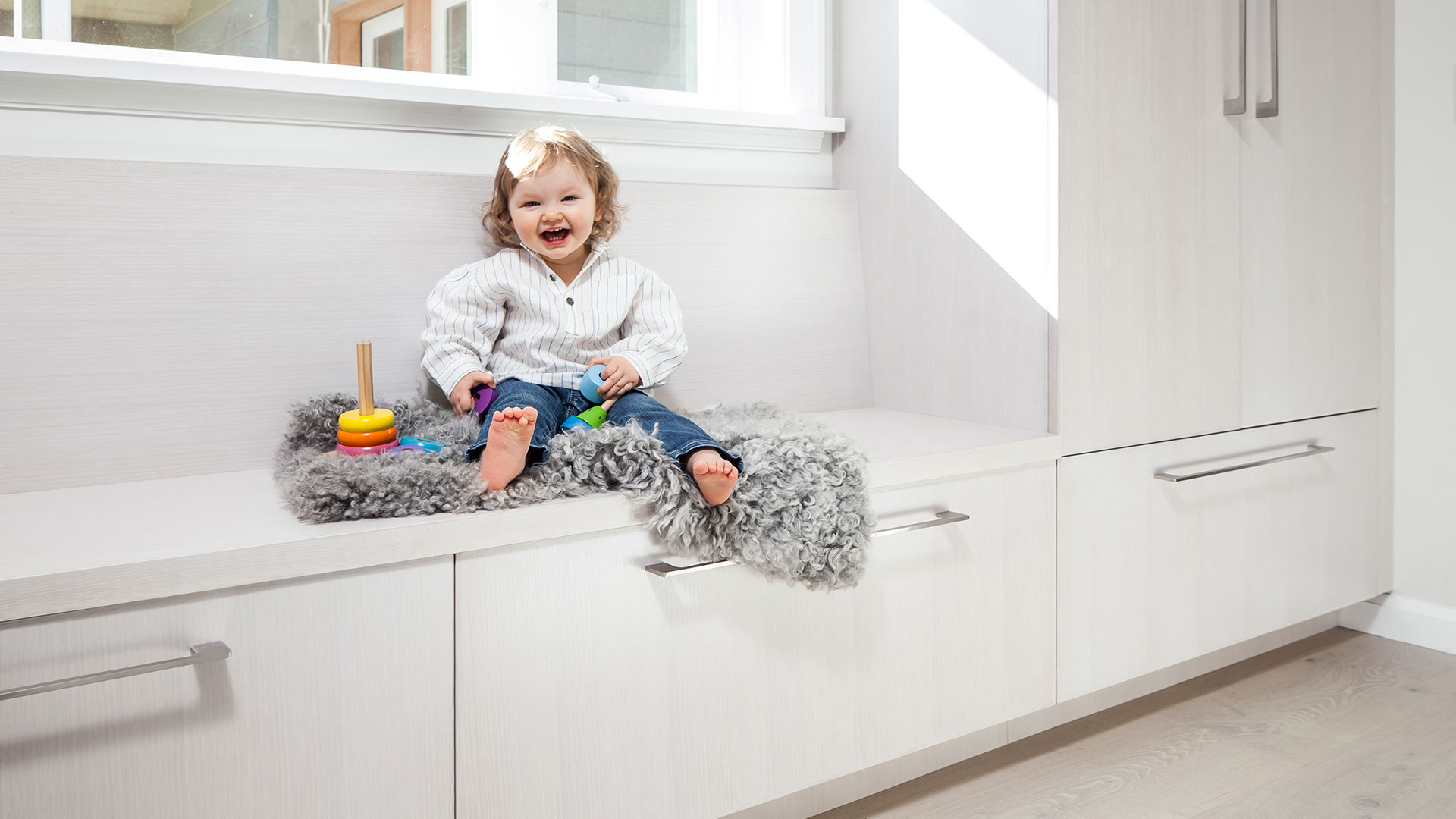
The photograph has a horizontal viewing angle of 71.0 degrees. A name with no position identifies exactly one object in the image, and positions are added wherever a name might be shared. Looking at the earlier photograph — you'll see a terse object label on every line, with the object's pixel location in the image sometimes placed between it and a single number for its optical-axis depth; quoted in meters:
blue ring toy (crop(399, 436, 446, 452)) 1.21
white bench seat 0.85
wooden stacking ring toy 1.18
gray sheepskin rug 1.08
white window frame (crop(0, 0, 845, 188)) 1.25
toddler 1.33
